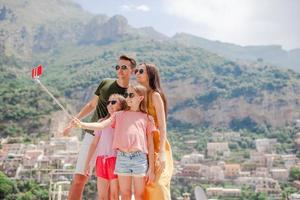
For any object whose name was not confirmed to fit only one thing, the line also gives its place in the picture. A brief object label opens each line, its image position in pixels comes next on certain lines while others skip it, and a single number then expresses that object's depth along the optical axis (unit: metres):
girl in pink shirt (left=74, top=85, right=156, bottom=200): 2.85
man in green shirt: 3.29
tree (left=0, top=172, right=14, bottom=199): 36.61
